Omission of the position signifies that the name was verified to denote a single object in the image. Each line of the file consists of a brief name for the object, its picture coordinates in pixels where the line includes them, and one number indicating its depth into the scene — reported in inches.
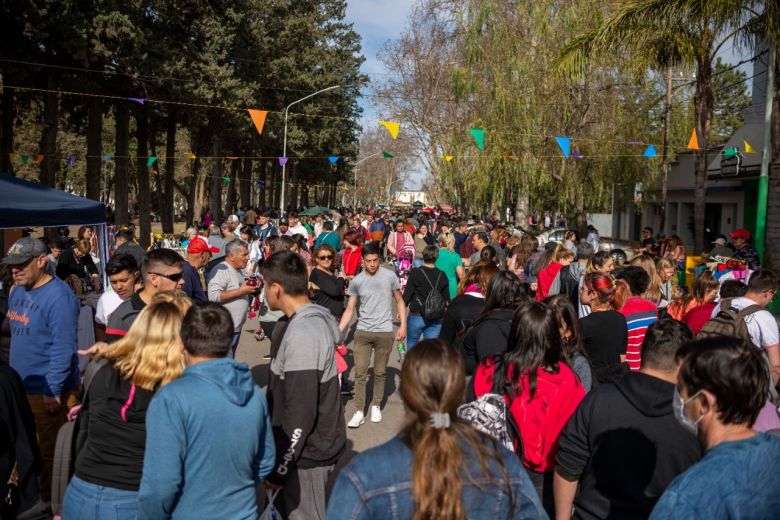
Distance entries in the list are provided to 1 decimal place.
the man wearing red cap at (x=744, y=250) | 479.3
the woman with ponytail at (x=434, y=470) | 78.8
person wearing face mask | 75.3
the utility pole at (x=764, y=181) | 623.3
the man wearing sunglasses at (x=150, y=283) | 168.3
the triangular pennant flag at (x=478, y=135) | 870.4
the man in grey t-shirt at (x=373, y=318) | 281.0
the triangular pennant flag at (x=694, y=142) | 673.0
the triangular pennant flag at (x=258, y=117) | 863.7
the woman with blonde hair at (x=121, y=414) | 116.1
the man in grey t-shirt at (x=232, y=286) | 250.1
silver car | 1061.6
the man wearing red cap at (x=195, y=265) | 246.2
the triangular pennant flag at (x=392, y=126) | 853.0
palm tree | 535.5
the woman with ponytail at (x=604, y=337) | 190.2
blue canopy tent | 303.0
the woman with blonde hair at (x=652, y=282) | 271.7
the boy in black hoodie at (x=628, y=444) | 114.0
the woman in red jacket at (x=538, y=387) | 136.5
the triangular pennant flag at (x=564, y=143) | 817.5
